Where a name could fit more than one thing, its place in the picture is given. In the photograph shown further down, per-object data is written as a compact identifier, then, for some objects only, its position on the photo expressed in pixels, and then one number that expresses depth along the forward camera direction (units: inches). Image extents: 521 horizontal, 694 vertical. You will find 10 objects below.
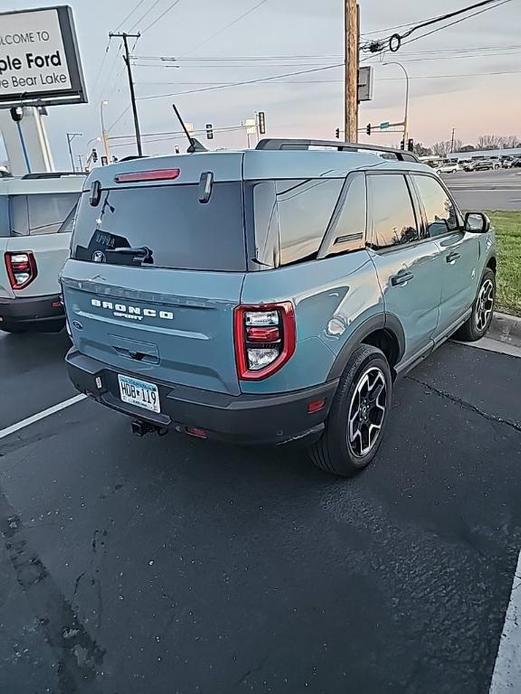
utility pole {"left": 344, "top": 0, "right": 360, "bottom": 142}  488.7
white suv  208.8
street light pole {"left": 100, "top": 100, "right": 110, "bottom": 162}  1800.0
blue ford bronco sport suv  93.9
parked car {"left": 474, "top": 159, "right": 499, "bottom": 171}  2548.7
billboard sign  507.5
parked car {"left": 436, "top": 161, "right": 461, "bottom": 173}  2497.8
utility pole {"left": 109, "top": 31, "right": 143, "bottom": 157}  1471.3
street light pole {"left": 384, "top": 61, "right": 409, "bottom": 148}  1405.0
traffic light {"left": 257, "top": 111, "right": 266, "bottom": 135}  907.4
